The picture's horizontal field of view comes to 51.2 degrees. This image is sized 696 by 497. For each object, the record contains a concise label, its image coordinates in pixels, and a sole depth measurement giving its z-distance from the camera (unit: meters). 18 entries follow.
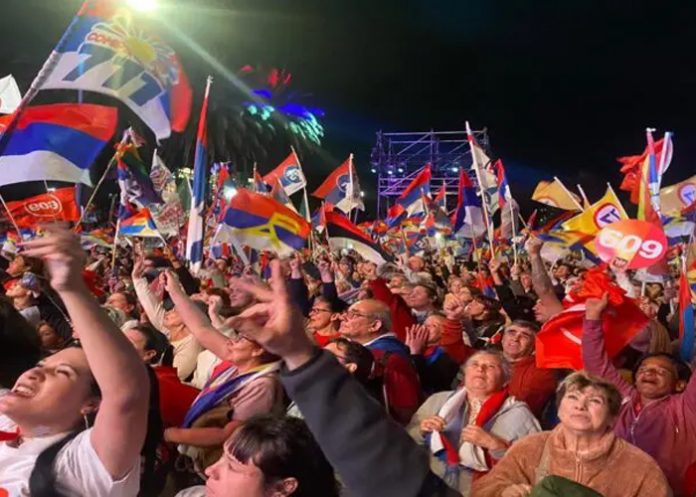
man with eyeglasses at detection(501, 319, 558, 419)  4.36
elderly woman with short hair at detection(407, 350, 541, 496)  3.41
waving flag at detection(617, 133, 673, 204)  10.48
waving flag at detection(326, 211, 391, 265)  9.73
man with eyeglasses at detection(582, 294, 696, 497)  3.53
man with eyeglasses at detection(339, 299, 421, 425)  4.17
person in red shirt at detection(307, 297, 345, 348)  5.96
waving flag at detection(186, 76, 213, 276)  8.39
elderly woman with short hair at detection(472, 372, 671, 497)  3.00
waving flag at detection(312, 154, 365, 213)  15.18
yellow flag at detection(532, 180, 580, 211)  14.09
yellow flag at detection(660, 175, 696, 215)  11.59
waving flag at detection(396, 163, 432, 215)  16.28
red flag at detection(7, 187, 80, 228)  9.72
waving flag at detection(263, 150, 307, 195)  13.98
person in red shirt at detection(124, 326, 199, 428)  3.86
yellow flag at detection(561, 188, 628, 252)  9.86
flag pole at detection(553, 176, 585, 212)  13.41
